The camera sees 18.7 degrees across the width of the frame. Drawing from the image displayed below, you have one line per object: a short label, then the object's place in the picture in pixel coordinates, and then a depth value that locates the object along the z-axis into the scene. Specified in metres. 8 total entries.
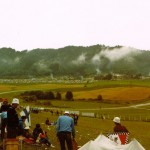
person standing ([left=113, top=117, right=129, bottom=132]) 16.80
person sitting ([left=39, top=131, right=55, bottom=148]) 21.60
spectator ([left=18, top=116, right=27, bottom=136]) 18.03
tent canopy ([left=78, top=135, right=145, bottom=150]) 14.25
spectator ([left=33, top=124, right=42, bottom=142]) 21.91
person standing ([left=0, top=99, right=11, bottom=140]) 17.74
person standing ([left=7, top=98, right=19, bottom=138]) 15.57
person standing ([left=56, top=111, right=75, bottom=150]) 16.28
